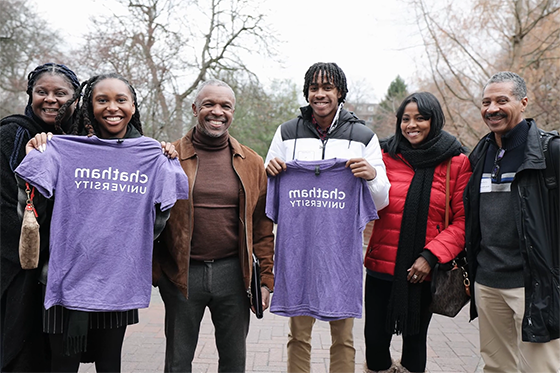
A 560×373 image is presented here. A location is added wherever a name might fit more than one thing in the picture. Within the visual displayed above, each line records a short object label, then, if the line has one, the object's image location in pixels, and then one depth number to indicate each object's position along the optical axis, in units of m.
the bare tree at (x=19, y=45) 17.36
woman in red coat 3.24
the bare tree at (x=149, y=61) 11.78
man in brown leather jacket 2.86
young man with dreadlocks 3.18
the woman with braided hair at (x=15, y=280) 2.59
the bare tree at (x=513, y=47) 8.98
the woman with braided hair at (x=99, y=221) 2.42
